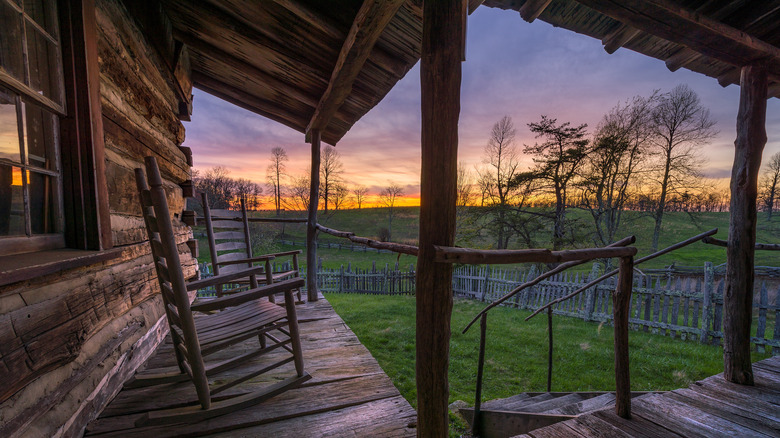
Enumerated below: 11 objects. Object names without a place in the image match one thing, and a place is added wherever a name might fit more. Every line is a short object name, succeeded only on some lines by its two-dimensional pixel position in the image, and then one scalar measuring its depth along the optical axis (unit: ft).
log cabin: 3.54
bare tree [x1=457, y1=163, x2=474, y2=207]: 45.99
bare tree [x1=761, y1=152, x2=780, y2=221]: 53.11
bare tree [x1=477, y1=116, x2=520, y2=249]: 39.09
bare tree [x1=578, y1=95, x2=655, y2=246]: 32.86
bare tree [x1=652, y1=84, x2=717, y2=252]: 35.96
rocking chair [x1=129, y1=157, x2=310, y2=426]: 4.37
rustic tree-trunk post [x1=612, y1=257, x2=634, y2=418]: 5.11
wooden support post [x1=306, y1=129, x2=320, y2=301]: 12.19
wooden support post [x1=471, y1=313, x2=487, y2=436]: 6.89
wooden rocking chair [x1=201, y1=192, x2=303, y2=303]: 9.34
